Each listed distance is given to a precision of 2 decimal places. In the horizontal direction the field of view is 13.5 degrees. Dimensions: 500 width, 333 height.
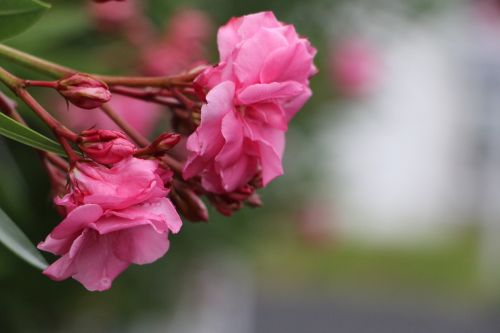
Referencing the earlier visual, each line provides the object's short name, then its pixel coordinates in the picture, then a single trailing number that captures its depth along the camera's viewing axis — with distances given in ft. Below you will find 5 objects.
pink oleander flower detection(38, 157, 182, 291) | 1.92
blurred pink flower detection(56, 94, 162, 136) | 2.80
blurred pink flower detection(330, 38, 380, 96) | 5.00
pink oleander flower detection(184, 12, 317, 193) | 1.98
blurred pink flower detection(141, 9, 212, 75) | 2.92
